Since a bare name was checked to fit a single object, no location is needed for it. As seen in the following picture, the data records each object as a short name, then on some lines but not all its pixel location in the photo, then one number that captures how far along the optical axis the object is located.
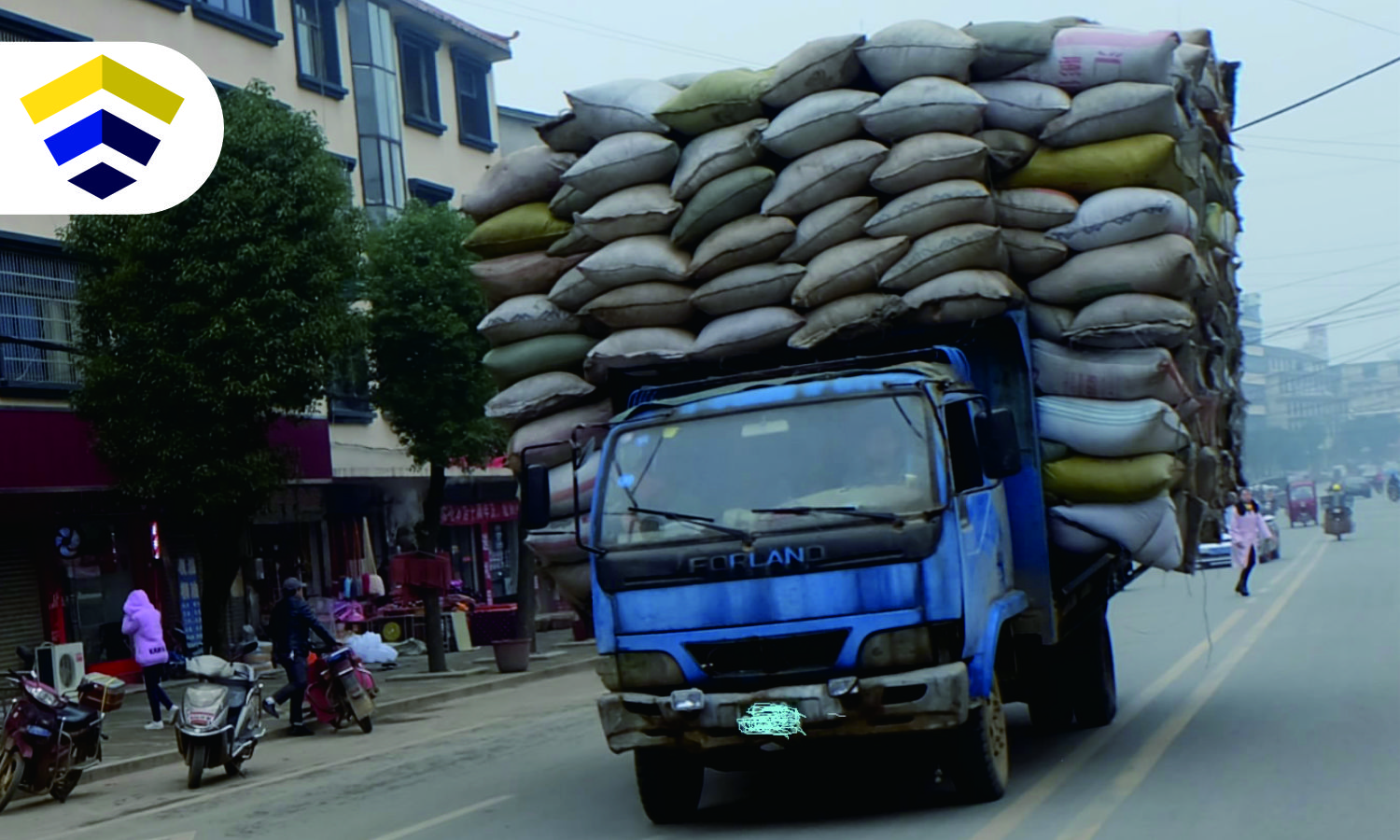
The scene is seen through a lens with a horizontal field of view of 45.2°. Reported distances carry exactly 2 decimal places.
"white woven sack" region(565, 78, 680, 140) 10.10
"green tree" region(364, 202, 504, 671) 24.28
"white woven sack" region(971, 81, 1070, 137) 9.62
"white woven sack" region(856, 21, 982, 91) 9.51
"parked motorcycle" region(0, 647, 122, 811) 12.95
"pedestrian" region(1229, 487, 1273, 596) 26.34
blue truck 7.95
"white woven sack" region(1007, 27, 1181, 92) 9.54
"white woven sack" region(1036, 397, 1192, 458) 9.29
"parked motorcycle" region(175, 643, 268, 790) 13.42
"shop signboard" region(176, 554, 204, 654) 26.41
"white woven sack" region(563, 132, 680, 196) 9.95
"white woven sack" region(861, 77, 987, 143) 9.34
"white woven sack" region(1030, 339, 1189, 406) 9.41
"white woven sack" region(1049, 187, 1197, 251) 9.40
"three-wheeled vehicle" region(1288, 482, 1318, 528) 69.31
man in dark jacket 17.19
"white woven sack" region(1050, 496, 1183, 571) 9.32
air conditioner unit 15.27
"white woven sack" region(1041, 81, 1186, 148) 9.51
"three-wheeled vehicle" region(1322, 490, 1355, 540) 48.19
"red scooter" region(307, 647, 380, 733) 16.95
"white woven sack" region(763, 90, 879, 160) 9.51
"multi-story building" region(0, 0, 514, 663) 21.69
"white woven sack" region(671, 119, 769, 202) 9.73
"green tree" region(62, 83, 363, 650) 19.80
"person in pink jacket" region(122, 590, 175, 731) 17.81
